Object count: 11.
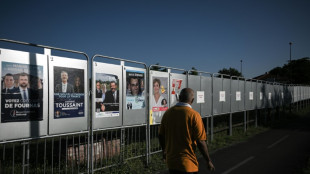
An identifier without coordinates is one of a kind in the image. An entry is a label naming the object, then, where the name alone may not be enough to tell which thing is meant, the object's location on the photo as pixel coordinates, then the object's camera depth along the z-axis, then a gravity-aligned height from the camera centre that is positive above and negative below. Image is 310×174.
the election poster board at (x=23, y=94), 4.06 -0.04
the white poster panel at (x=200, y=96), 9.98 -0.21
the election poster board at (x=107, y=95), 5.66 -0.08
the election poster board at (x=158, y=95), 7.54 -0.11
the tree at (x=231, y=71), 99.56 +7.92
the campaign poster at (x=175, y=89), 8.53 +0.08
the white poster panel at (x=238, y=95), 13.47 -0.24
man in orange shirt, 3.42 -0.63
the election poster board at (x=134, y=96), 6.55 -0.12
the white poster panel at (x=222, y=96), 11.79 -0.24
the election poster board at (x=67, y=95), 4.78 -0.06
